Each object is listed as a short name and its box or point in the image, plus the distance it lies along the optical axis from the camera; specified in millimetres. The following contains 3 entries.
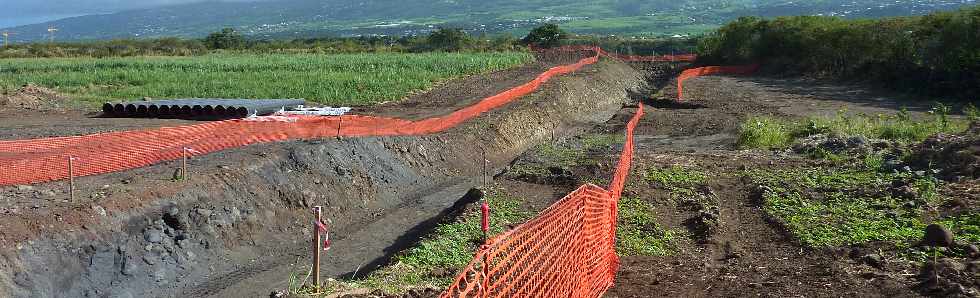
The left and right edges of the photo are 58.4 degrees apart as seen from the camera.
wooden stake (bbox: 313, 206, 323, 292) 8890
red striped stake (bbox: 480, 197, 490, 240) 12367
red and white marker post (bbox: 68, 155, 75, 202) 13234
